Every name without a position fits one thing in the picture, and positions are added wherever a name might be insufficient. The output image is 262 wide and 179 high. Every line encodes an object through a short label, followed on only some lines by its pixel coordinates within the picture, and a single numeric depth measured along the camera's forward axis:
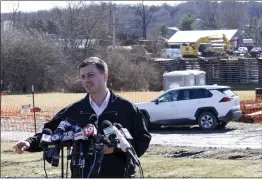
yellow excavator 43.94
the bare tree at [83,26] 51.47
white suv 22.25
